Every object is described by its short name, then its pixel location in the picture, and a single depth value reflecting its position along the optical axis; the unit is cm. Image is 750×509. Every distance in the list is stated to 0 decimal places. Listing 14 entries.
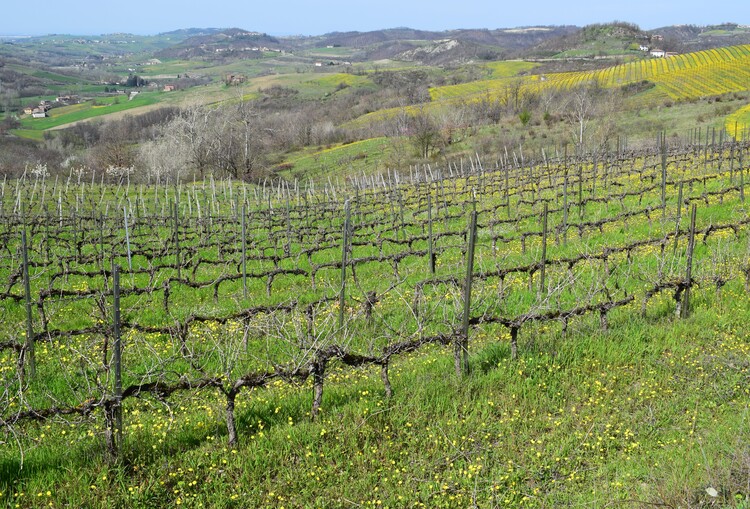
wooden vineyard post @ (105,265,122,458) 543
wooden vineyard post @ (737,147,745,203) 1739
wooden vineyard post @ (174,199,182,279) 1277
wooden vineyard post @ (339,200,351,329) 856
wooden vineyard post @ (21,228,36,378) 754
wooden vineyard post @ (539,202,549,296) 964
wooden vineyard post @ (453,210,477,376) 698
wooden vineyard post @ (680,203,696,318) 847
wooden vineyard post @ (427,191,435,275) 1280
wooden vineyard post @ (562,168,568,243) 1462
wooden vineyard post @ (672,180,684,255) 1125
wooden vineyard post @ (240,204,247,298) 1156
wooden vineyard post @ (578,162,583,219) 1793
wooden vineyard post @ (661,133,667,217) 1619
